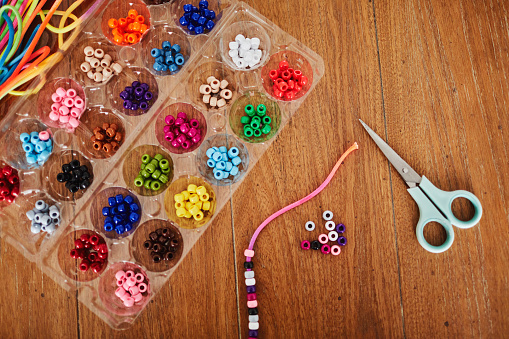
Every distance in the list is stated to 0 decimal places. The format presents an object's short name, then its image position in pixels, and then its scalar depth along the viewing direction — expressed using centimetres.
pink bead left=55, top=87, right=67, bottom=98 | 52
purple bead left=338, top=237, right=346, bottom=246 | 51
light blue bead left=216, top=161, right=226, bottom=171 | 51
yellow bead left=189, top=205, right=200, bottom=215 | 50
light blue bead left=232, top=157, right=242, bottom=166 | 51
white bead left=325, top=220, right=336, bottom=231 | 51
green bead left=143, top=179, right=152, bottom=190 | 51
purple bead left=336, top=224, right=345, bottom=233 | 51
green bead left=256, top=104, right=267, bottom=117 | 51
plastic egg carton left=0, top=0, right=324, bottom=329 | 52
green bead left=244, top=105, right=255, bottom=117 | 51
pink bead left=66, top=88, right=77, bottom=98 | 52
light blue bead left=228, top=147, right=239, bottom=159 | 51
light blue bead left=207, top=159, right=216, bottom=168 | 51
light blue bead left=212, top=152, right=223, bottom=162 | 51
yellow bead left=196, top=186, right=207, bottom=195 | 51
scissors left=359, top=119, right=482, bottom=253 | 49
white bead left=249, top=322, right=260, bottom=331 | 50
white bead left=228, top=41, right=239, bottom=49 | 52
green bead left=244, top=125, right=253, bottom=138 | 51
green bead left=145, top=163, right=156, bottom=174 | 51
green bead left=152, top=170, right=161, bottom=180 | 51
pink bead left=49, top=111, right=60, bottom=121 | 52
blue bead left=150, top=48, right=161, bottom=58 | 52
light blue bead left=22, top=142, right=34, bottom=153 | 52
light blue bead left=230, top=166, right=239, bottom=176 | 51
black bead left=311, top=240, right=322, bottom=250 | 51
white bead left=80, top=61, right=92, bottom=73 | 52
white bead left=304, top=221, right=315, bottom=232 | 51
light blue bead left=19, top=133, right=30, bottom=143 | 52
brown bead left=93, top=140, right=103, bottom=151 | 52
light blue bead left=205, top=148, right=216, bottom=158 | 51
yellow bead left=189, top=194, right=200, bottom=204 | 51
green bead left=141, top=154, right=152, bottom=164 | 51
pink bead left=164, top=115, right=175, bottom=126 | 52
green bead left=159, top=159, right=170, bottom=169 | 51
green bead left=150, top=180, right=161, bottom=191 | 51
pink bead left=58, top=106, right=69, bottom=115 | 52
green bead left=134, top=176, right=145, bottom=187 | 51
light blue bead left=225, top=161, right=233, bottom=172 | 51
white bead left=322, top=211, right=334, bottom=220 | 51
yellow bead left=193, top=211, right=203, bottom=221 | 51
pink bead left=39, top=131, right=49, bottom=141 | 52
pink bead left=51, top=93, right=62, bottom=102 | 52
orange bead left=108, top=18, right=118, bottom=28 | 52
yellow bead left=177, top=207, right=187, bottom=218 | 51
